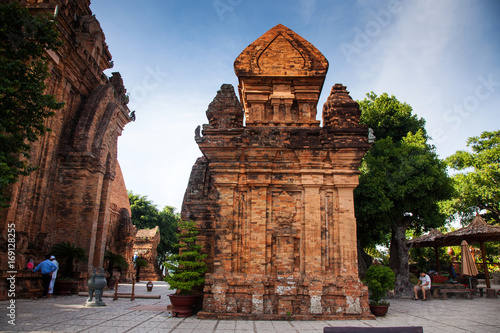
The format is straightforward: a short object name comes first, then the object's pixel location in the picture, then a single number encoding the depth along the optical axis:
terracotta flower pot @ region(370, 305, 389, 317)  9.74
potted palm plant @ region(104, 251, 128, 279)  18.19
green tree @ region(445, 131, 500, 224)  25.11
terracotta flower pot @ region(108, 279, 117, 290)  17.88
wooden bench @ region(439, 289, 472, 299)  16.19
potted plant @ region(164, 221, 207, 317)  8.96
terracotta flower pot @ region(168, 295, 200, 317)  8.98
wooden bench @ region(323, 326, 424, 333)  3.47
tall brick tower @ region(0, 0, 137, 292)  12.74
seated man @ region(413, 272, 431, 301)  15.76
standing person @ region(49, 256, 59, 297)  12.38
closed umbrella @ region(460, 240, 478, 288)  16.91
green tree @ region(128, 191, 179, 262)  39.75
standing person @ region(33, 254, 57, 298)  12.02
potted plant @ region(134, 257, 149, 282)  22.72
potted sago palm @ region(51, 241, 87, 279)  13.70
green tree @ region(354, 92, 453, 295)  16.94
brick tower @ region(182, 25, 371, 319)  9.12
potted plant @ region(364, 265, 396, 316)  9.77
